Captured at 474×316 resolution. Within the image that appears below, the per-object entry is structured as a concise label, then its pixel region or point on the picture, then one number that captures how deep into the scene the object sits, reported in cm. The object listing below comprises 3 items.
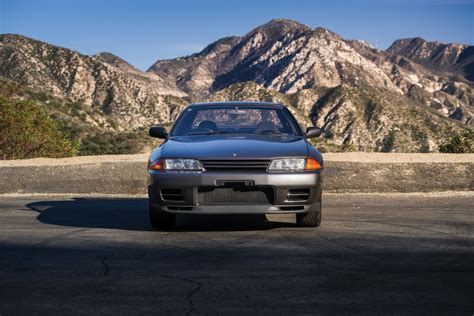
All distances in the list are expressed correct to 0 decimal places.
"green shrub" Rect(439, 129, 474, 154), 5478
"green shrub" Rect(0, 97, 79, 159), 3509
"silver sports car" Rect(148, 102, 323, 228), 820
